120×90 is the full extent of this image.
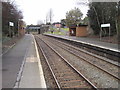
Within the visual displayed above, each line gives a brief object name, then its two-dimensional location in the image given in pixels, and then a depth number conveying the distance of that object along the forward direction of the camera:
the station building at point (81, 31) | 25.21
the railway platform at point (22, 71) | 3.67
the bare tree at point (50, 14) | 55.98
